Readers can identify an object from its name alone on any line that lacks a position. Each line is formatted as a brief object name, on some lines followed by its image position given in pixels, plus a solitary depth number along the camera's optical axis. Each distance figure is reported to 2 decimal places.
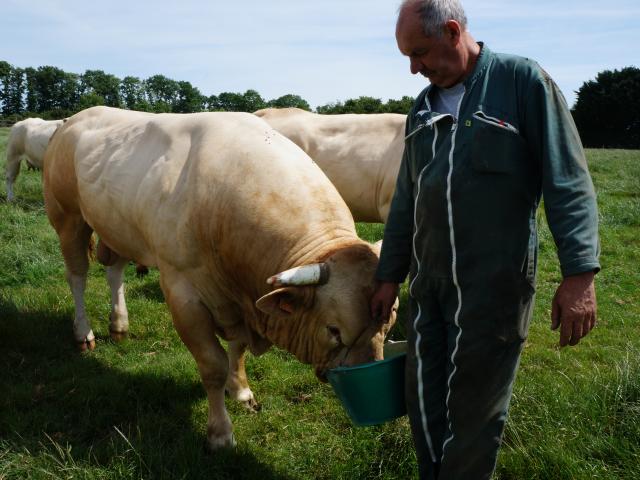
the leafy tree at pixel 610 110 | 58.34
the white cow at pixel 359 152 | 7.96
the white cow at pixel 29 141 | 16.69
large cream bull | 3.61
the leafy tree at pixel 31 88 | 103.62
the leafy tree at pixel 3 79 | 105.44
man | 2.63
